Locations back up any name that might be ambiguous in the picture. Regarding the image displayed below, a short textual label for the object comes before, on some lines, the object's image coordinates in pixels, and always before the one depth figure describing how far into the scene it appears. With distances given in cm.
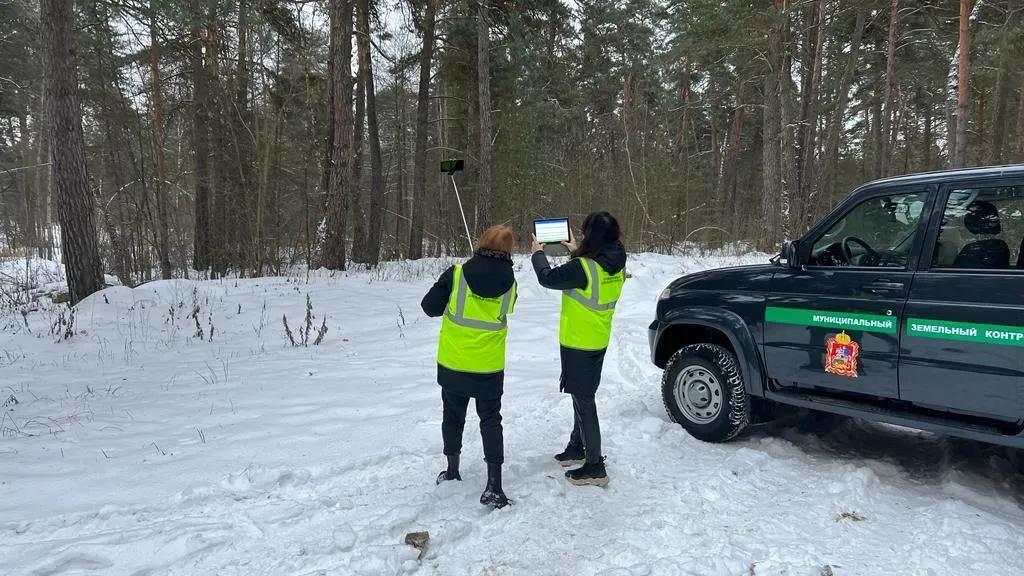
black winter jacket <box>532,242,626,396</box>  370
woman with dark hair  375
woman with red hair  350
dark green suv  318
